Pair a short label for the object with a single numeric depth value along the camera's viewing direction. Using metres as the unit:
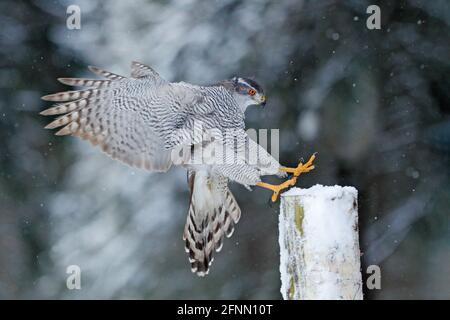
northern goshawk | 6.66
